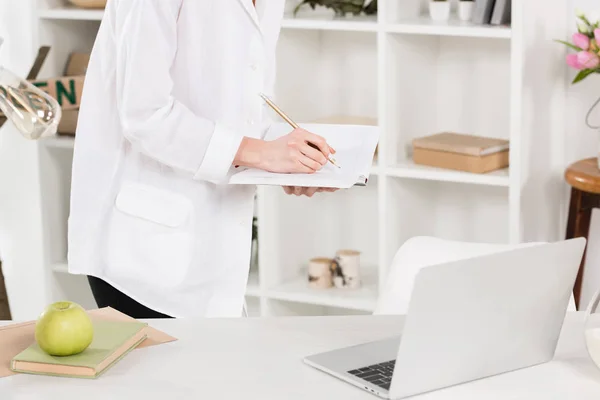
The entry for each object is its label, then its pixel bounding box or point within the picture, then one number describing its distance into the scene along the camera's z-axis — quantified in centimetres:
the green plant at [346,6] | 497
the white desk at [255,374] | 223
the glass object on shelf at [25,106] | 216
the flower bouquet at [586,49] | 435
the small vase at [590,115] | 481
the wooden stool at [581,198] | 441
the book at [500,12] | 452
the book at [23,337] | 243
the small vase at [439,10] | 472
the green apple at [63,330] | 236
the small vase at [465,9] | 469
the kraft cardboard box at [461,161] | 466
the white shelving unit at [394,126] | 467
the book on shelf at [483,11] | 457
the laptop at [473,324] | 214
